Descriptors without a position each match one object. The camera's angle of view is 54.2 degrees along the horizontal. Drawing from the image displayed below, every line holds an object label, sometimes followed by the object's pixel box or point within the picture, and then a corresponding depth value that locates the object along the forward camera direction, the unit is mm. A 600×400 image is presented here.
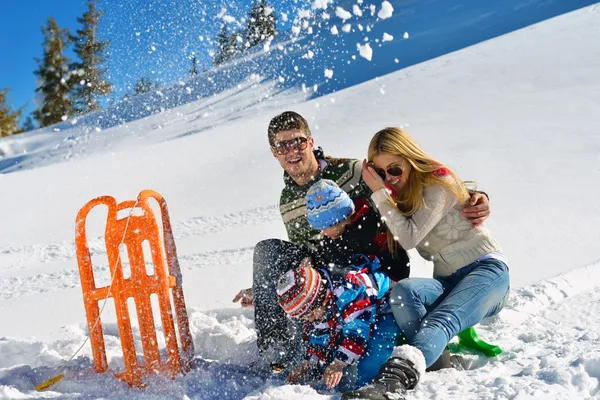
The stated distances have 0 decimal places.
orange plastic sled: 2857
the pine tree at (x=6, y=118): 30531
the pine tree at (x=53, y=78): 30547
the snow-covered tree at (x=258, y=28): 31125
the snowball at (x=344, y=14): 30609
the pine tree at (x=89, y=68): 26442
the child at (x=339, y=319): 2535
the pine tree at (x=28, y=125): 33375
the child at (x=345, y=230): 2789
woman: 2633
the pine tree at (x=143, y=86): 30250
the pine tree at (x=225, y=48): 29659
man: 2951
